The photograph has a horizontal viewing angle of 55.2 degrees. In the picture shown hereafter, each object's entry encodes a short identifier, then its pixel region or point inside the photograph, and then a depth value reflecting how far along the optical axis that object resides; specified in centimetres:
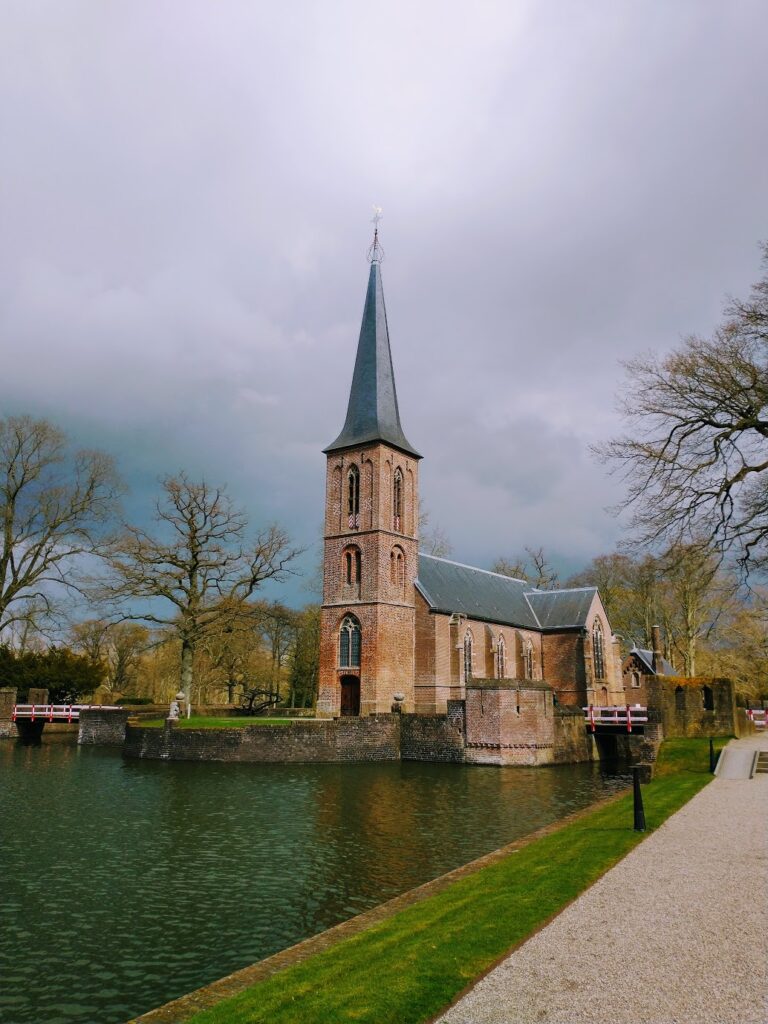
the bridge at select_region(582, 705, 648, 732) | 3100
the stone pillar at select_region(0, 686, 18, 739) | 3722
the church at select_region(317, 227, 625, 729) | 3578
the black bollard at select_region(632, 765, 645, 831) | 1145
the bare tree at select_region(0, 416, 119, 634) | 3538
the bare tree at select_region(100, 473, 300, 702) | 3581
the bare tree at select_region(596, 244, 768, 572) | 1410
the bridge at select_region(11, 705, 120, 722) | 3688
